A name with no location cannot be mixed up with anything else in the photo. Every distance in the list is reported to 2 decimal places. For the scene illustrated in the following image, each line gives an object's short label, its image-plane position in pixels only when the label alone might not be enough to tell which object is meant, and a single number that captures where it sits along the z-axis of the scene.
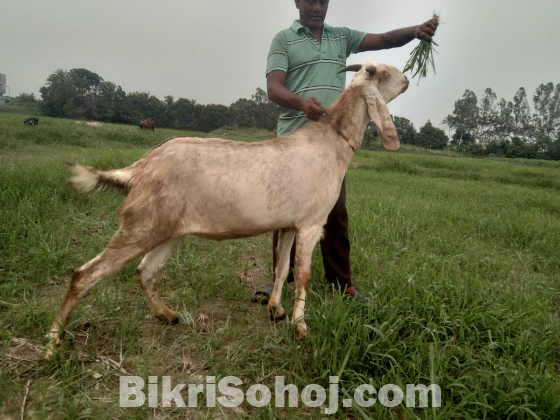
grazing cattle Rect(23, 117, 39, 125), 14.49
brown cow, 20.55
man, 2.95
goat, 2.17
